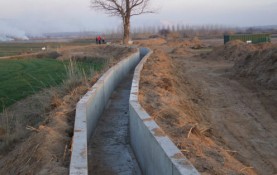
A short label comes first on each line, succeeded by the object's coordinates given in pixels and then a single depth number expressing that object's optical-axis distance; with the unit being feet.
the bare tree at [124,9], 147.84
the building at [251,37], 172.63
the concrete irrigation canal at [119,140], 18.37
